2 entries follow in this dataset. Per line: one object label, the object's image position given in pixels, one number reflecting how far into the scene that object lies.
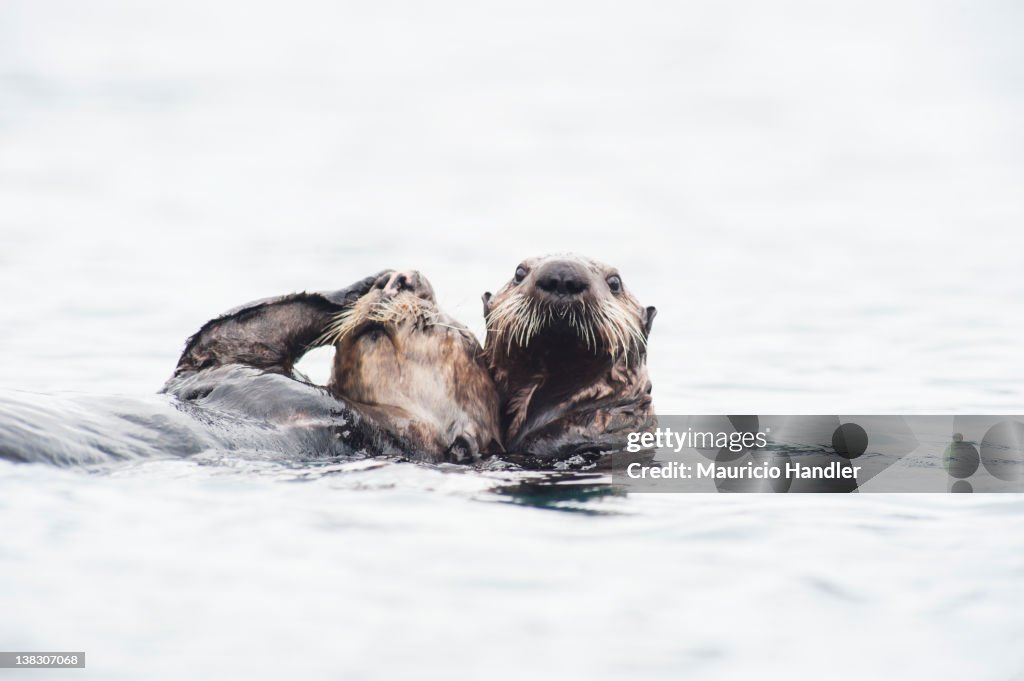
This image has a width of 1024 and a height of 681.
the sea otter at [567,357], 11.88
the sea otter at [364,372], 11.00
